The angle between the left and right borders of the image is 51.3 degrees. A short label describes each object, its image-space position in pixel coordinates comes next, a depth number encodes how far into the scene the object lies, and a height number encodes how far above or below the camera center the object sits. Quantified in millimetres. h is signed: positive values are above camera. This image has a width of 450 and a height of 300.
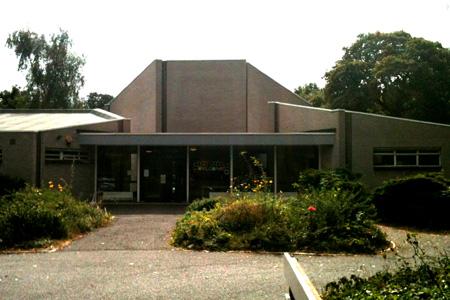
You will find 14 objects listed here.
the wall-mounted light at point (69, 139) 19094 +955
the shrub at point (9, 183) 15992 -706
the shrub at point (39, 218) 10578 -1337
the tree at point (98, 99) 67738 +9439
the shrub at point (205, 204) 13562 -1195
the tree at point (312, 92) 51000 +10357
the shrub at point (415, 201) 12703 -1047
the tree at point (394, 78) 34938 +6825
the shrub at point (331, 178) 14422 -496
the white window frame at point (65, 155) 18375 +310
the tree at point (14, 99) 45100 +6600
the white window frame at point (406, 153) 20234 +473
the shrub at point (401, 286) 3488 -1002
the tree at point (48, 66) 42719 +9029
